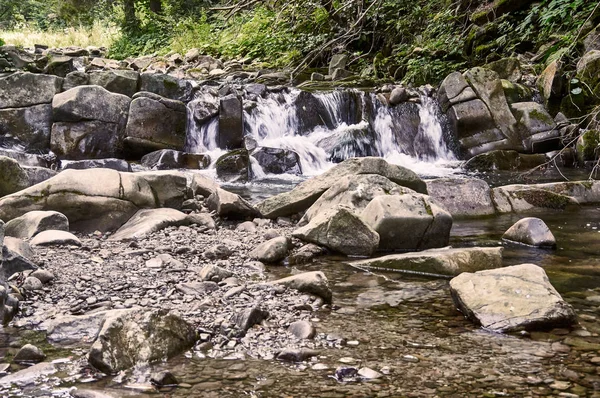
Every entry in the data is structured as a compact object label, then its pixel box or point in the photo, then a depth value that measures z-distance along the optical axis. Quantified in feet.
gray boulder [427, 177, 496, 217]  22.91
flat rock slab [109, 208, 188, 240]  17.70
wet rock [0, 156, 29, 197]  21.07
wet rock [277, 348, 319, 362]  9.53
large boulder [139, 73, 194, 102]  40.42
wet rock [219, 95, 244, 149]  38.68
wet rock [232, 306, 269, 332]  10.62
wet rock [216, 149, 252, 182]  32.55
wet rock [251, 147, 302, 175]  34.47
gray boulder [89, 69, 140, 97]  38.99
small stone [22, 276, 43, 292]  12.44
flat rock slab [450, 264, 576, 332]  10.82
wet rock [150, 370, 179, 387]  8.59
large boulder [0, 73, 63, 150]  35.88
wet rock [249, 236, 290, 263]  15.87
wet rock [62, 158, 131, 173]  31.71
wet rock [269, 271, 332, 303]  12.50
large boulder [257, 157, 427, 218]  20.85
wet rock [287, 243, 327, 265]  16.06
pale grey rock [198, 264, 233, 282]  13.61
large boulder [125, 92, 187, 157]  36.50
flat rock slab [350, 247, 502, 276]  14.65
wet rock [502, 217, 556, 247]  17.60
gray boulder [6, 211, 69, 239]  16.94
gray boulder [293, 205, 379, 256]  16.47
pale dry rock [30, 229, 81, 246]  15.90
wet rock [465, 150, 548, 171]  35.45
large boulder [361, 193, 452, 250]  16.74
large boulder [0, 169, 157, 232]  18.33
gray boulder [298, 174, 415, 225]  18.58
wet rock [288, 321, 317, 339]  10.48
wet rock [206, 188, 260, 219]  20.75
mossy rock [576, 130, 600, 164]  34.73
